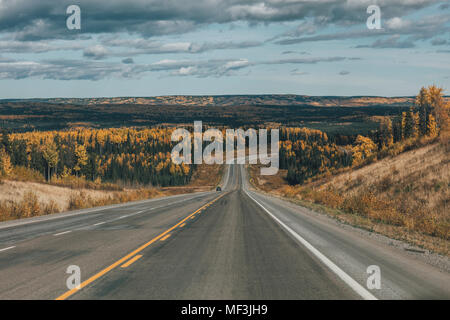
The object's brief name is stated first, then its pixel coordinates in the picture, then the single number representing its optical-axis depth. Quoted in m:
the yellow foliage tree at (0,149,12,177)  93.24
